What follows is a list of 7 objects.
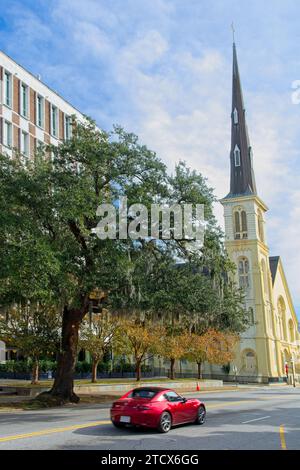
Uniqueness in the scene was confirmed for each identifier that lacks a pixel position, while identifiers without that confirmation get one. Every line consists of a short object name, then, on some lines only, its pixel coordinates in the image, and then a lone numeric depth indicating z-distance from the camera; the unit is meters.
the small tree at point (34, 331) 31.44
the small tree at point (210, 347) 46.23
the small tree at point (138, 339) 38.91
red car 13.71
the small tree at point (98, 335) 37.16
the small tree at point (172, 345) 42.34
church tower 69.19
